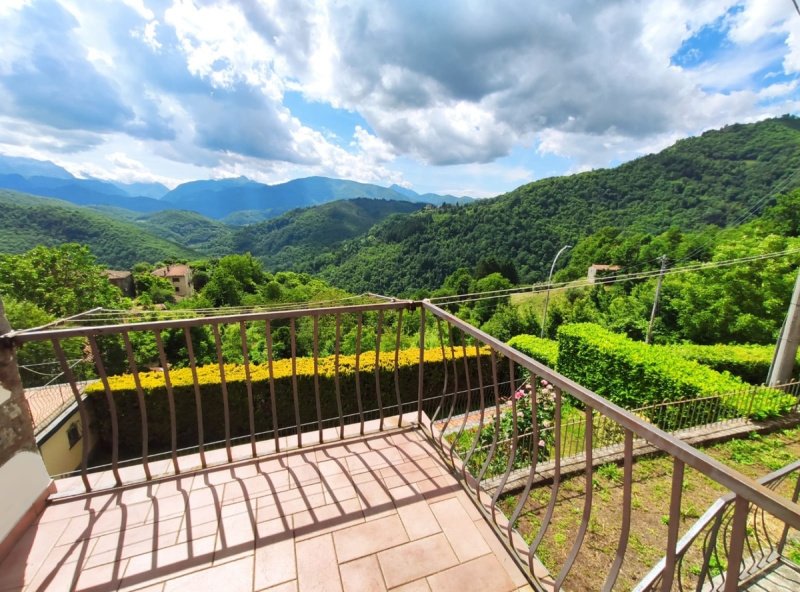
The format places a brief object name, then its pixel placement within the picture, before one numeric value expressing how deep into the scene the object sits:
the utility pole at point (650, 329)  17.21
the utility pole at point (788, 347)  7.64
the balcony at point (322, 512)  1.52
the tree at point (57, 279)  18.61
